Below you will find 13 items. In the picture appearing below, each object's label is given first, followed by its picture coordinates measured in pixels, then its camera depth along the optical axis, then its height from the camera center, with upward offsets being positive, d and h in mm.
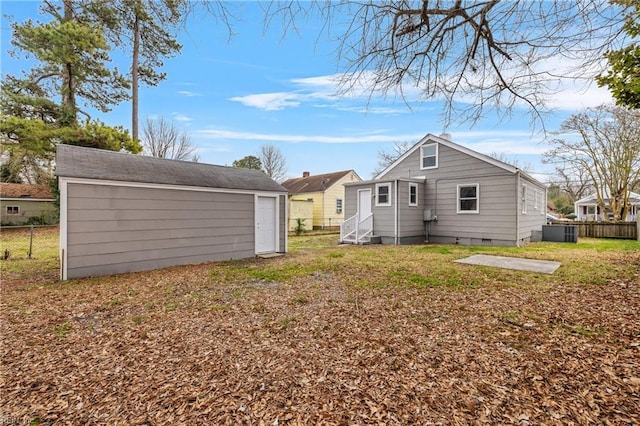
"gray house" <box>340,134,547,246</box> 11234 +524
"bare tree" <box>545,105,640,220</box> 15188 +3695
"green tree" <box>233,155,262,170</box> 33594 +5859
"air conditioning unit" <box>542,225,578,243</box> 12797 -839
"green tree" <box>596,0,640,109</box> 4355 +2165
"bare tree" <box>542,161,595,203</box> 18047 +2957
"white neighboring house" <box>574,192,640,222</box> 24320 +623
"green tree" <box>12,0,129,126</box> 12602 +7083
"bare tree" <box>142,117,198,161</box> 24828 +6343
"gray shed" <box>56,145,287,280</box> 6168 +7
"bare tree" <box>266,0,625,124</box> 3627 +2394
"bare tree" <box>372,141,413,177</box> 27562 +5909
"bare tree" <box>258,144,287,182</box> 33219 +5923
